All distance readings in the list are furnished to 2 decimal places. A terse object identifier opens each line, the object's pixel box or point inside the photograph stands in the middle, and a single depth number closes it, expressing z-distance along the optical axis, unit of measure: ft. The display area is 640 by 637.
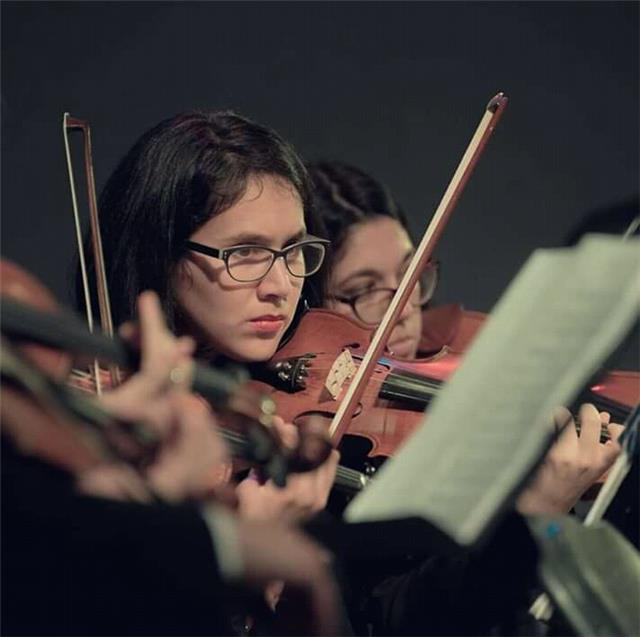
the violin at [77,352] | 8.78
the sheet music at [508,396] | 8.94
